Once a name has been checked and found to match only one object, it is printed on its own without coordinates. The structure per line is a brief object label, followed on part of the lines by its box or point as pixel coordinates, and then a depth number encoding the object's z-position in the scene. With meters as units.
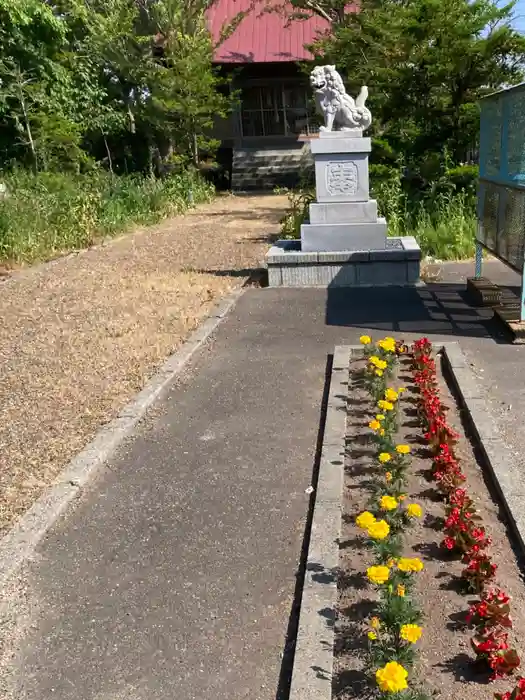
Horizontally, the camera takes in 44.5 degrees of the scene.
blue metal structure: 5.58
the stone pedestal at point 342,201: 8.01
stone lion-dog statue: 8.15
